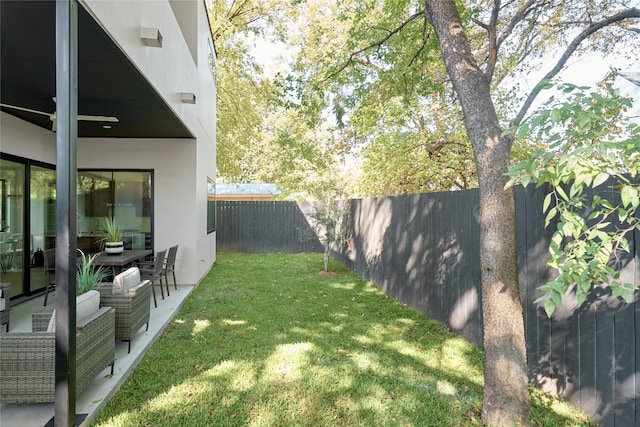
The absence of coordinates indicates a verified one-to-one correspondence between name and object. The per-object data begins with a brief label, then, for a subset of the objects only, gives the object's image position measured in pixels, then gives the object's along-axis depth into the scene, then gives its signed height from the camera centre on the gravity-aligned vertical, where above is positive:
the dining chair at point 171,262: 5.87 -0.83
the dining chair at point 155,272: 5.24 -0.88
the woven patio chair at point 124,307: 3.47 -0.91
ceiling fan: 3.83 +1.00
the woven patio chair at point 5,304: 3.66 -0.96
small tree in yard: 8.65 -0.11
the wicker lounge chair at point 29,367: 2.37 -1.01
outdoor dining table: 4.82 -0.66
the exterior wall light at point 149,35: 3.46 +1.69
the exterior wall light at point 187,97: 5.32 +1.67
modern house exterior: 3.06 +1.34
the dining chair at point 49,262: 4.87 -0.70
